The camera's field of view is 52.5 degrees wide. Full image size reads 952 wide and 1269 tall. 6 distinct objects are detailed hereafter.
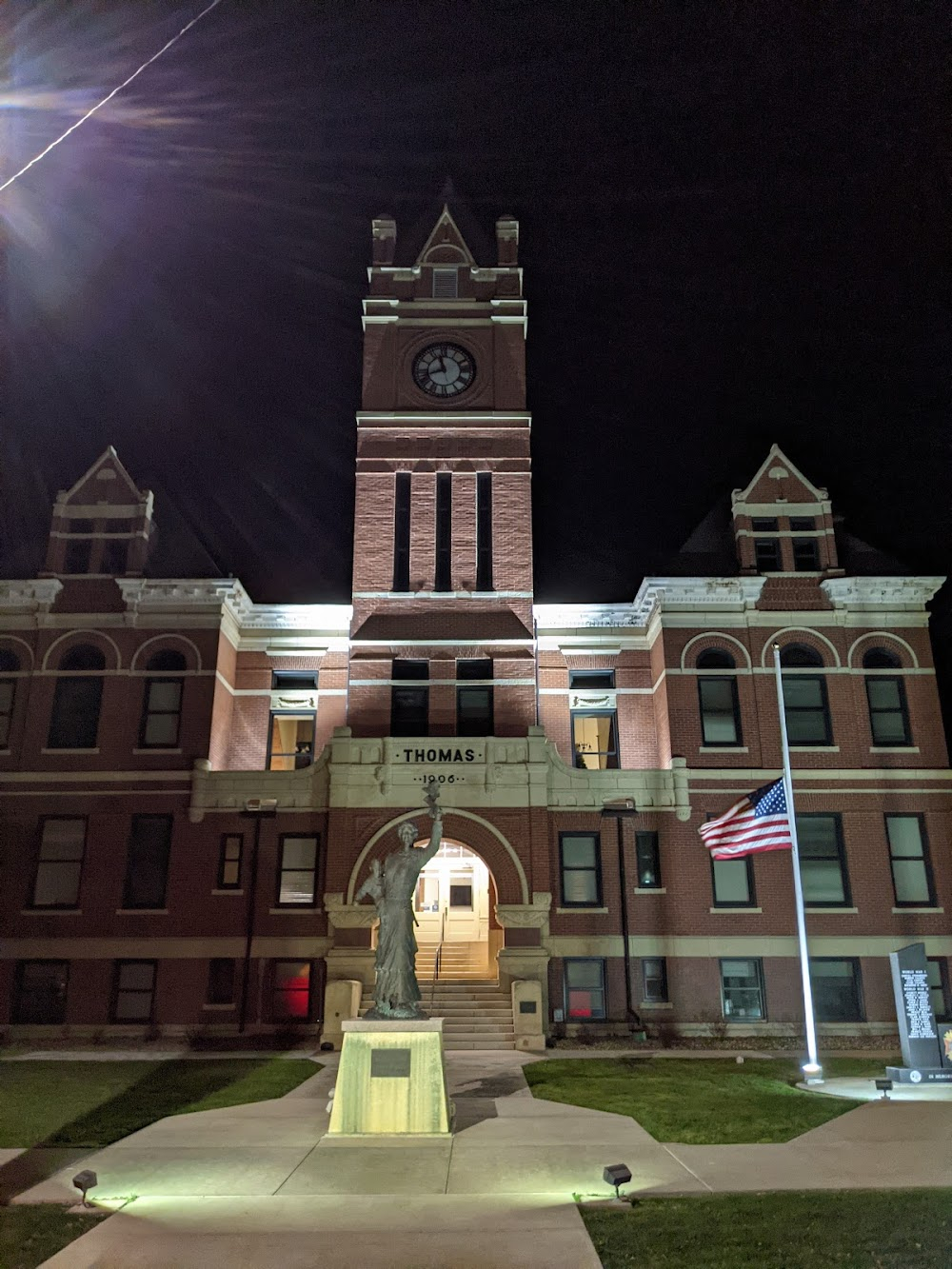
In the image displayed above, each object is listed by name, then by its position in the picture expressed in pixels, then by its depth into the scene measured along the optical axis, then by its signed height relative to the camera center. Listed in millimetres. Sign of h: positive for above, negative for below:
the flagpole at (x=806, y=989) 20188 -599
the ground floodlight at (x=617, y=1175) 10508 -2233
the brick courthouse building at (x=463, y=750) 28047 +6227
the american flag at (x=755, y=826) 22453 +3031
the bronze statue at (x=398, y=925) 14523 +510
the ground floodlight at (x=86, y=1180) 10539 -2298
